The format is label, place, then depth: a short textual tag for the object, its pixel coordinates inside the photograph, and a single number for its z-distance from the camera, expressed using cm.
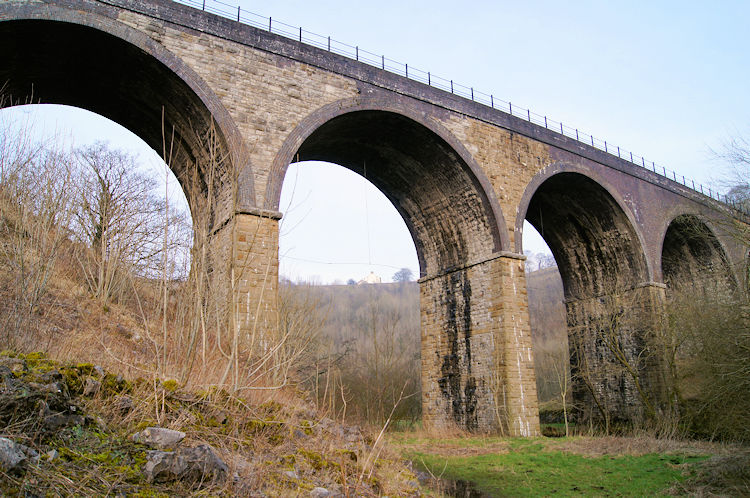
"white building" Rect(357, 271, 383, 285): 9569
